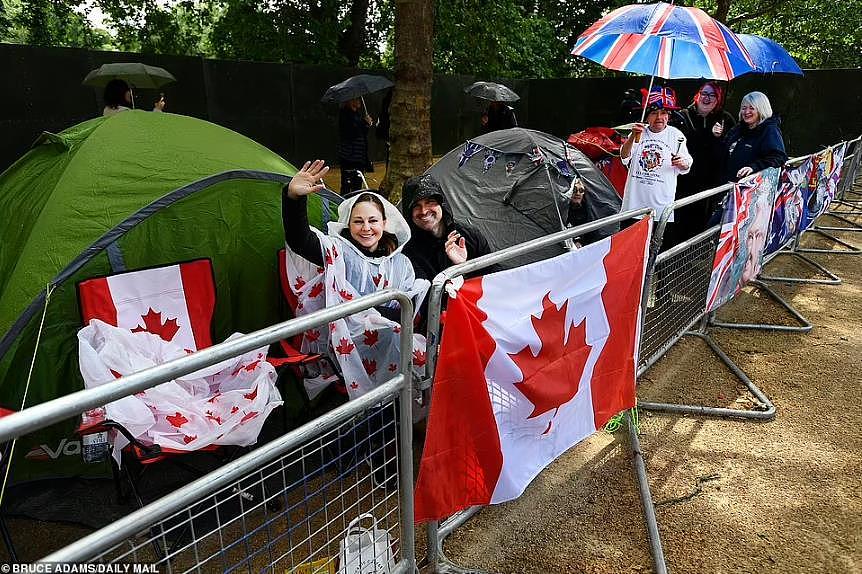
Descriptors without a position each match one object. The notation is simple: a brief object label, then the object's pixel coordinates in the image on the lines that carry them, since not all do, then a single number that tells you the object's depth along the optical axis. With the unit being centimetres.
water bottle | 285
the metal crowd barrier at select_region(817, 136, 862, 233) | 876
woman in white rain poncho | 302
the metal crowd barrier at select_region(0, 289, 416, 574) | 123
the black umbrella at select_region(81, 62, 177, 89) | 733
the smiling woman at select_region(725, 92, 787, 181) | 490
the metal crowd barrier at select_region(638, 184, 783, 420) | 368
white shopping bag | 211
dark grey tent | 544
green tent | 285
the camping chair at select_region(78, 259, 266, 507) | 294
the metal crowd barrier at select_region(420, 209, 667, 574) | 207
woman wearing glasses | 544
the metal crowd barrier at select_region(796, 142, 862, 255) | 710
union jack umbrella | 418
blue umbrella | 554
